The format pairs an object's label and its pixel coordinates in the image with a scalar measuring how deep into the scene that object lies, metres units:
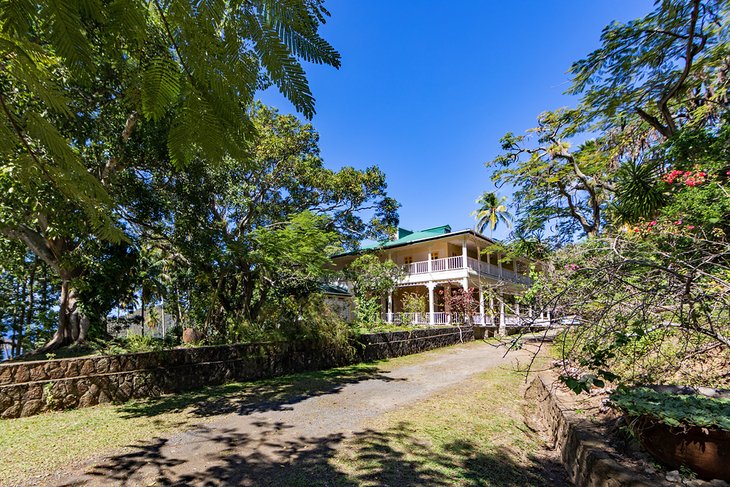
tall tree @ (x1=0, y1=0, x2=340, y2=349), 1.25
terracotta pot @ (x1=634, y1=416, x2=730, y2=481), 2.54
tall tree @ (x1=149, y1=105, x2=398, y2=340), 8.67
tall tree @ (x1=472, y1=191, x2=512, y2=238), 30.19
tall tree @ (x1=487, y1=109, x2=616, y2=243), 10.78
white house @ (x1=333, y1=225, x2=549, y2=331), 18.75
